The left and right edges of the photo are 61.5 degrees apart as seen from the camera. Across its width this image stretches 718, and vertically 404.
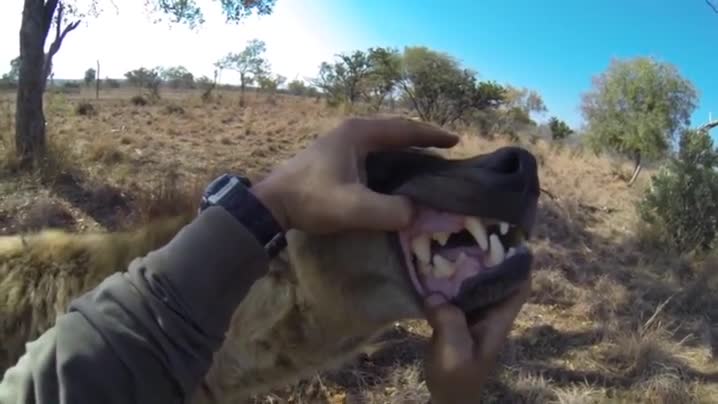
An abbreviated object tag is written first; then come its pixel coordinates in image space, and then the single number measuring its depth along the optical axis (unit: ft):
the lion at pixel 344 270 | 4.50
